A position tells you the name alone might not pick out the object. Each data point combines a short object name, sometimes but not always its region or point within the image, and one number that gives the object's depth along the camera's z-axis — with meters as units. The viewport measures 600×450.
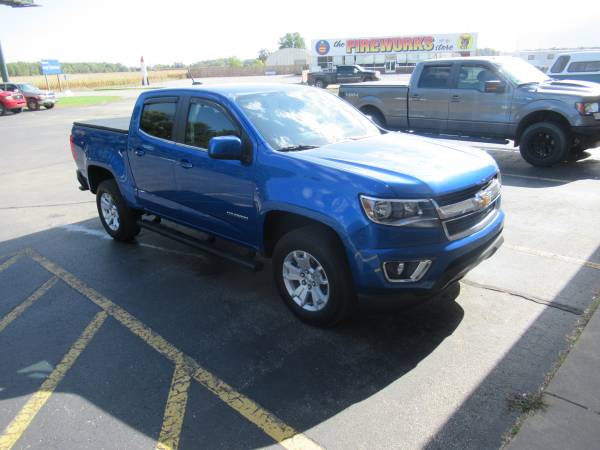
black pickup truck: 37.06
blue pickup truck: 3.28
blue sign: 47.31
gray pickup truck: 8.53
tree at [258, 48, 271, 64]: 162.43
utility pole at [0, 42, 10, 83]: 35.42
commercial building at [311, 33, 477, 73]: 55.19
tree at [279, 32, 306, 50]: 155.75
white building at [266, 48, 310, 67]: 93.12
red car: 26.09
